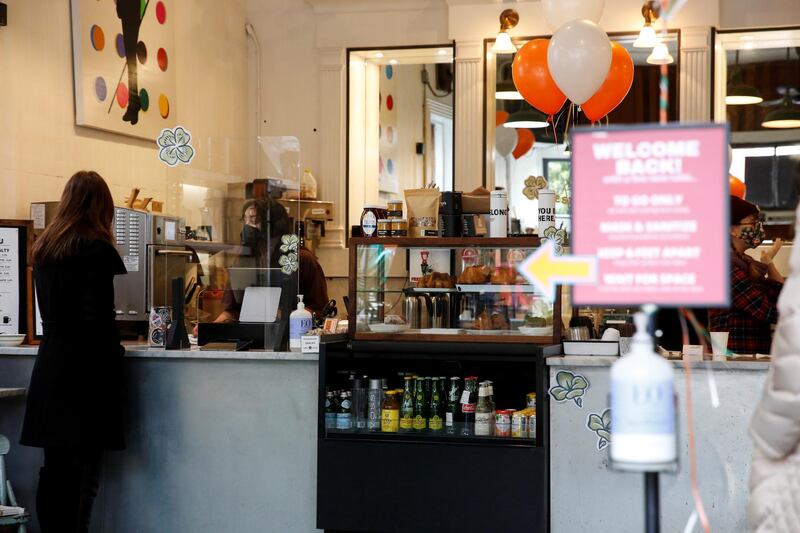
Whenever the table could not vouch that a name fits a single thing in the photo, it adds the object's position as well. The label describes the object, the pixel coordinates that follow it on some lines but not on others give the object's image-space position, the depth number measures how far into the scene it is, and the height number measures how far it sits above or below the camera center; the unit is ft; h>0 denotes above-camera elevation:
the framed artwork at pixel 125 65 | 20.04 +4.08
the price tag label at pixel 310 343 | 14.17 -1.28
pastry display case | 13.82 -0.57
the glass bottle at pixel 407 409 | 13.96 -2.19
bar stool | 13.37 -3.52
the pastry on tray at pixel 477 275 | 13.87 -0.31
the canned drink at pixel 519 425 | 13.60 -2.36
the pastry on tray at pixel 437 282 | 13.99 -0.41
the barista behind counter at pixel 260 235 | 15.37 +0.29
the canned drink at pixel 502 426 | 13.60 -2.37
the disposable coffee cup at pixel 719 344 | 13.65 -1.26
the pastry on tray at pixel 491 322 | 13.87 -0.97
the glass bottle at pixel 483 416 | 13.64 -2.24
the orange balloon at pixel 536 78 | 18.70 +3.31
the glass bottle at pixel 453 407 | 13.89 -2.17
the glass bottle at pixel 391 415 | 13.94 -2.28
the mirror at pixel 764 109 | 24.70 +3.90
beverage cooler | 13.33 -2.66
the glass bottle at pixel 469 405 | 13.78 -2.11
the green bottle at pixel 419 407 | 13.92 -2.17
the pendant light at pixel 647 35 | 21.85 +4.80
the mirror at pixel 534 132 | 25.11 +3.80
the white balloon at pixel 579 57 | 17.08 +3.38
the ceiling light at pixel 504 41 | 22.40 +4.78
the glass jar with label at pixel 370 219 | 14.21 +0.49
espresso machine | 16.70 -0.13
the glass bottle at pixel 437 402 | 13.94 -2.11
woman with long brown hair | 13.51 -1.37
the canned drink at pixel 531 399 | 13.88 -2.06
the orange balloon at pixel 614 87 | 18.61 +3.11
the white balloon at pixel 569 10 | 18.58 +4.57
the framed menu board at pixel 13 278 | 15.69 -0.38
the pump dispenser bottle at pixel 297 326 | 14.49 -1.06
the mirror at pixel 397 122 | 26.73 +3.97
